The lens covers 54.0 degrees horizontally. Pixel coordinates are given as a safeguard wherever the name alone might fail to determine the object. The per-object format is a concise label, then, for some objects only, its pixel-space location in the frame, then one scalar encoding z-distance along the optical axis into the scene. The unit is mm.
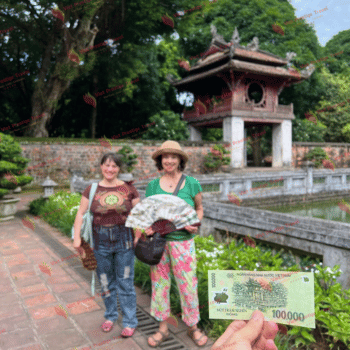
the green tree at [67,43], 15312
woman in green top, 2828
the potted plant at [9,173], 8086
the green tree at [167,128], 18250
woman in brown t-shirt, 3057
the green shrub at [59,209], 7148
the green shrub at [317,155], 22078
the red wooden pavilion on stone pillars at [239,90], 18781
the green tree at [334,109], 26547
